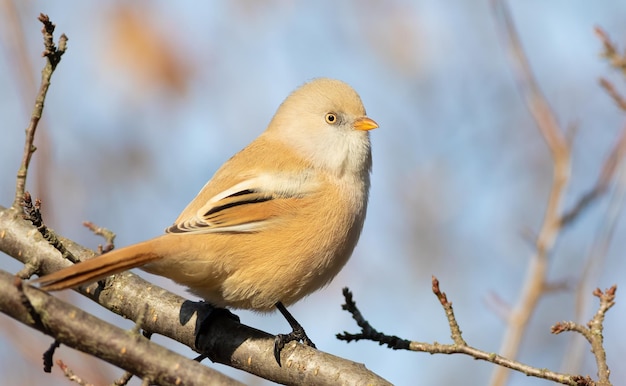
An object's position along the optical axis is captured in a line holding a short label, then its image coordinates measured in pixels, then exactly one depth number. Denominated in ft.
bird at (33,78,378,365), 22.18
